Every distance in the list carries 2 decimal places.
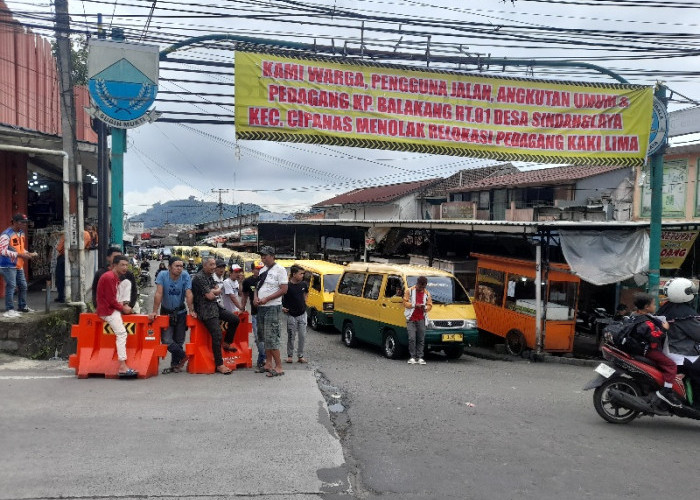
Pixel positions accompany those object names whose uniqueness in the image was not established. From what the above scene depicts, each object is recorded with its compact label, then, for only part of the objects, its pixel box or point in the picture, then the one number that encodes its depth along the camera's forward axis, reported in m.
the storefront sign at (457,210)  34.31
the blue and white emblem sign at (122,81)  10.48
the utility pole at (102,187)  11.54
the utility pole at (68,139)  10.88
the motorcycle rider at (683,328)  6.54
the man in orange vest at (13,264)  9.78
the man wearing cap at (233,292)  9.43
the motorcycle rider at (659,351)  6.50
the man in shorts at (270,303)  8.64
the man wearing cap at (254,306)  9.29
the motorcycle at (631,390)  6.52
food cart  13.55
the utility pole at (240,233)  50.22
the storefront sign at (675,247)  15.02
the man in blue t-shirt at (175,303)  8.64
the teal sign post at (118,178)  10.78
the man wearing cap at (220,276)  8.86
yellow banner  11.26
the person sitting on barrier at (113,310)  7.95
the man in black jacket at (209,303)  8.61
